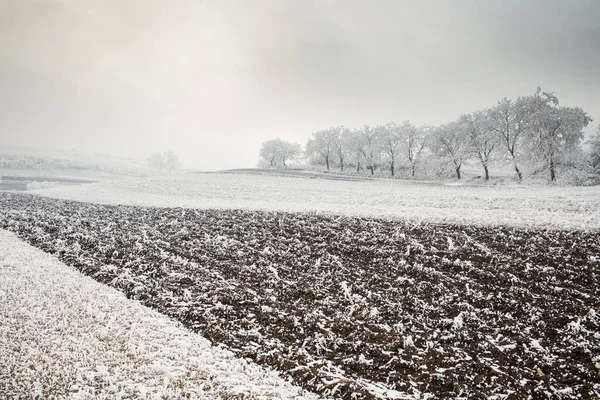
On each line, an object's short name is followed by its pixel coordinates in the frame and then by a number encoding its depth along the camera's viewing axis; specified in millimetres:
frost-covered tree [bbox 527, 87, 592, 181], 41144
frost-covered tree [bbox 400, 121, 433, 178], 70000
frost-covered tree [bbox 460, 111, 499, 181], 52125
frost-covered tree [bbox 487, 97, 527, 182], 47125
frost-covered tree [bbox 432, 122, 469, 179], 57041
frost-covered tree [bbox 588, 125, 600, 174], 42956
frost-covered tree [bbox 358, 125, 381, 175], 76500
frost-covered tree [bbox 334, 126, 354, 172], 85688
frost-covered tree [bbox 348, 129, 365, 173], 81500
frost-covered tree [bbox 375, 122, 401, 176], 73188
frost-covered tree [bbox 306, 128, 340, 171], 90462
